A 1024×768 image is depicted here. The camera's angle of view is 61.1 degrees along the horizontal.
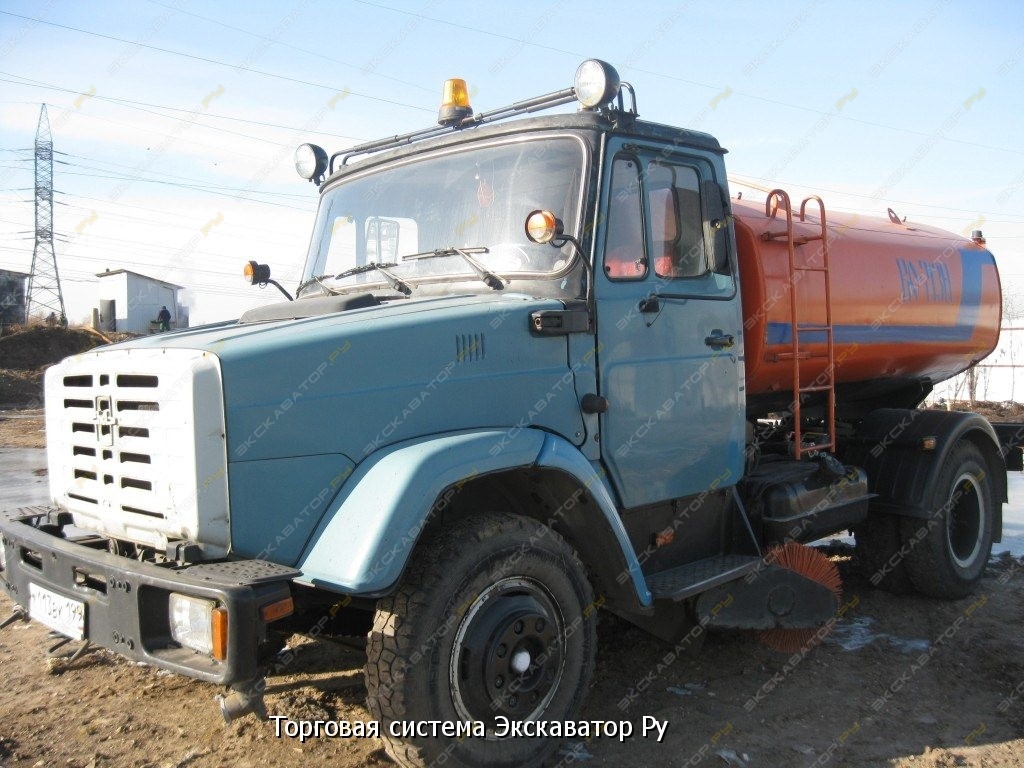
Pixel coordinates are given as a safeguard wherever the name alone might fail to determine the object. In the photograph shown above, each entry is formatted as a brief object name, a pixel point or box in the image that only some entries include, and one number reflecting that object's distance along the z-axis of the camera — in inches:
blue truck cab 111.3
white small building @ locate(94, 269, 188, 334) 1571.1
